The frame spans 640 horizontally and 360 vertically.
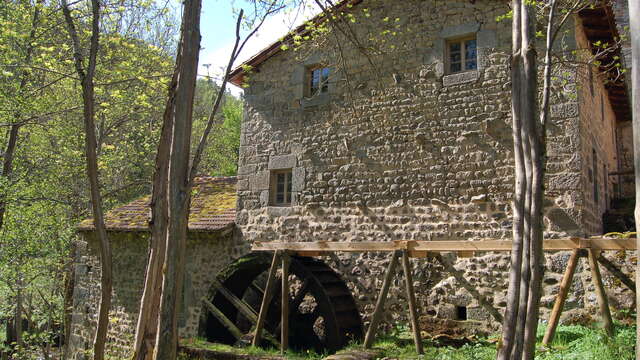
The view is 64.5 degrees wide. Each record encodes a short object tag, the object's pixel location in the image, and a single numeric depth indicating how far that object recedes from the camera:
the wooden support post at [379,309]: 6.56
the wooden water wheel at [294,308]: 7.71
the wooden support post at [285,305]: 7.38
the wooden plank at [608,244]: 5.32
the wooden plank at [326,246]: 6.89
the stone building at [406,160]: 7.24
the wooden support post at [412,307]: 6.24
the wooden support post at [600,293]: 5.27
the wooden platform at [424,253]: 5.41
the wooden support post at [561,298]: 5.37
